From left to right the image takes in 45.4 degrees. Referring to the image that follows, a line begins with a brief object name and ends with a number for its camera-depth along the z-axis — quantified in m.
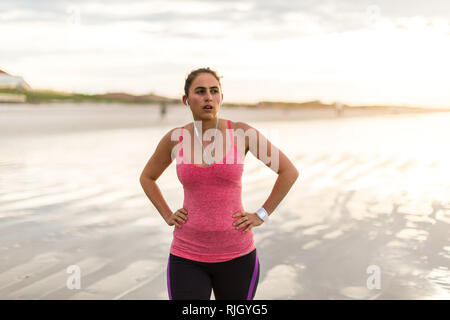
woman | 2.78
